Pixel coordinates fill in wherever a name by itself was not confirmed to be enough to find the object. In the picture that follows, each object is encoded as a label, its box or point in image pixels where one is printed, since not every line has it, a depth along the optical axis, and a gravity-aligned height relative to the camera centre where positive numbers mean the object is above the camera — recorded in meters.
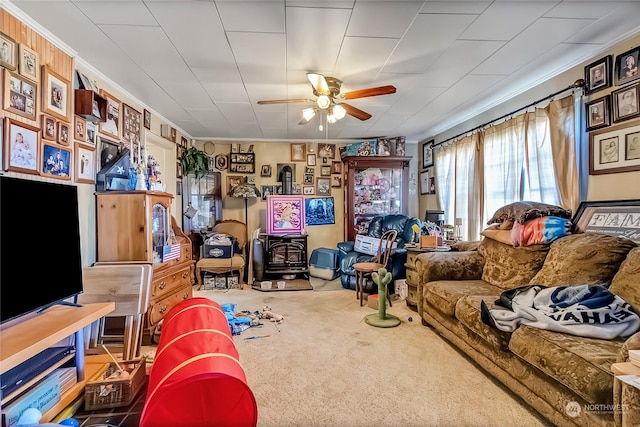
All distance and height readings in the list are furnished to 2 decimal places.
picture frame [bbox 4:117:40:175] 1.95 +0.42
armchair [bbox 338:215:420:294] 4.24 -0.60
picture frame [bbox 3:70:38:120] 1.94 +0.73
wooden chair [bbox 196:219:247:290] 4.57 -0.76
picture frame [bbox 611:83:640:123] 2.32 +0.77
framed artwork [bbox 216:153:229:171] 5.59 +0.86
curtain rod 2.69 +1.03
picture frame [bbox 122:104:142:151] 3.31 +0.91
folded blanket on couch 1.67 -0.59
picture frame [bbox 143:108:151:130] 3.77 +1.10
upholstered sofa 1.40 -0.68
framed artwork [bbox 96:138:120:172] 2.89 +0.56
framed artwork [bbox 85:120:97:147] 2.72 +0.67
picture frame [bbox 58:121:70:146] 2.37 +0.59
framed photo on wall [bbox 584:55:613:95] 2.49 +1.05
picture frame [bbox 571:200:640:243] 2.27 -0.08
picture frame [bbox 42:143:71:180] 2.25 +0.37
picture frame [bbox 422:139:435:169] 5.42 +0.95
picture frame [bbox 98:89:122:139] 2.95 +0.90
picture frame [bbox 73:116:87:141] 2.57 +0.67
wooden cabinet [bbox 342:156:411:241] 5.47 +0.36
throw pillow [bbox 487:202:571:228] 2.71 -0.02
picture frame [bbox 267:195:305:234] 5.25 -0.06
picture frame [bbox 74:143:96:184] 2.60 +0.41
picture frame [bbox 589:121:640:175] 2.34 +0.44
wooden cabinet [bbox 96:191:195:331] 2.79 -0.17
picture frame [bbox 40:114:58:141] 2.23 +0.59
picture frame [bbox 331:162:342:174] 5.81 +0.76
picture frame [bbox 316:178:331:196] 5.79 +0.43
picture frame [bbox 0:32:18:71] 1.89 +0.95
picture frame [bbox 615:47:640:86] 2.30 +1.03
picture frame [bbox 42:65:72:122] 2.23 +0.85
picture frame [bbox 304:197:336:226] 5.77 -0.01
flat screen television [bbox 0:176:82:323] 1.25 -0.14
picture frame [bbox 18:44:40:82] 2.03 +0.96
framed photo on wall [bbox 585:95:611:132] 2.51 +0.75
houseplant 4.84 +0.75
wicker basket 1.29 -0.72
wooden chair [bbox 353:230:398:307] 3.86 -0.68
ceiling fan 2.64 +0.98
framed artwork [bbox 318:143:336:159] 5.77 +1.07
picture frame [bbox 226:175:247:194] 5.62 +0.53
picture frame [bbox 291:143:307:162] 5.71 +1.04
